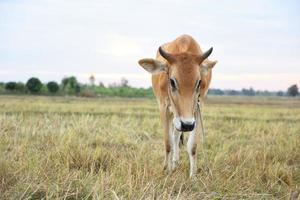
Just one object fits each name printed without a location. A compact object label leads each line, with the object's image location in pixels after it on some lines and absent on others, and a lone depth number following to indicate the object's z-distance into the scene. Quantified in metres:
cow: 5.42
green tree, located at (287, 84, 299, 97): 136.50
